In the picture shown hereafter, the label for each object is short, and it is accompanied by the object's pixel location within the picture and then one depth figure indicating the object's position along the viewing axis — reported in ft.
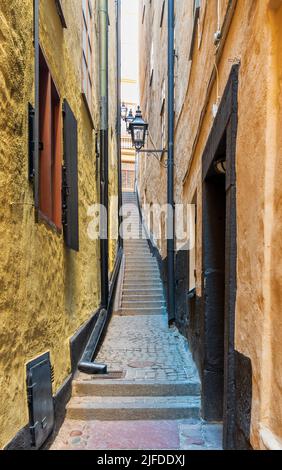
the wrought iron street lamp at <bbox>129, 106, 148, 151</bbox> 27.76
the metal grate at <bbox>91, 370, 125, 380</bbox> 15.26
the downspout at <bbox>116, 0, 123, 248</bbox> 45.85
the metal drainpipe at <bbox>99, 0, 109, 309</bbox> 25.22
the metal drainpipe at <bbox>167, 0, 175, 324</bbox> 25.07
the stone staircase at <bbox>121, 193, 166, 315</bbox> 29.68
